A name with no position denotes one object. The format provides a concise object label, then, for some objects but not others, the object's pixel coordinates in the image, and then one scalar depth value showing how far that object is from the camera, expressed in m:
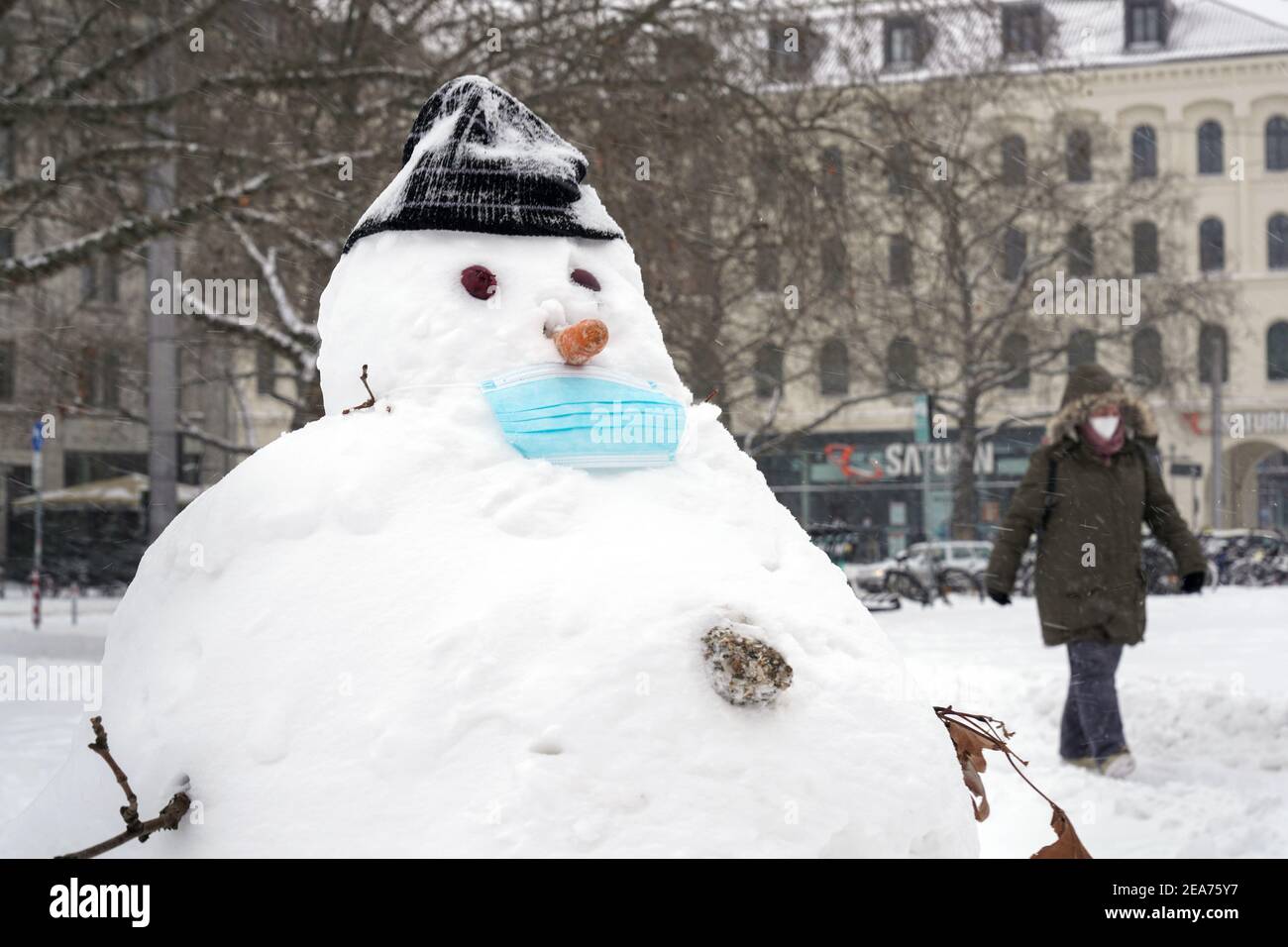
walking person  5.57
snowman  2.13
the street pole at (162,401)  10.64
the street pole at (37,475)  12.35
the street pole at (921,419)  13.98
